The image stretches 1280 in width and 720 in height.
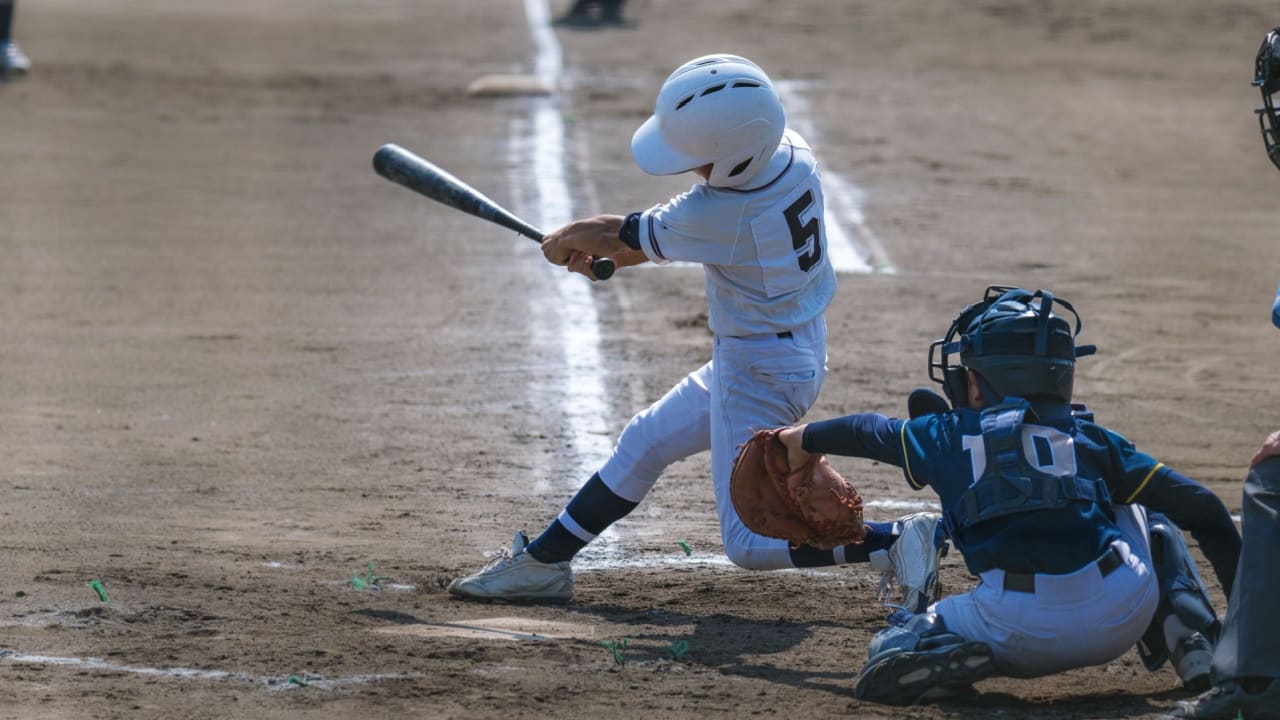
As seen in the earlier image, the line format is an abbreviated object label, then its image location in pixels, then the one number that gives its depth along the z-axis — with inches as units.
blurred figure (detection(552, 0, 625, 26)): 1782.7
